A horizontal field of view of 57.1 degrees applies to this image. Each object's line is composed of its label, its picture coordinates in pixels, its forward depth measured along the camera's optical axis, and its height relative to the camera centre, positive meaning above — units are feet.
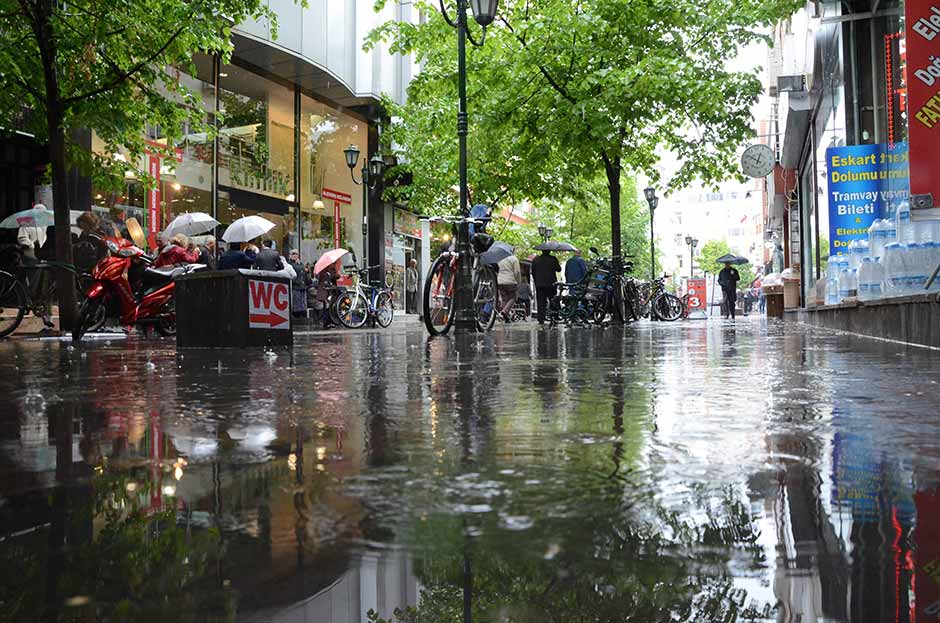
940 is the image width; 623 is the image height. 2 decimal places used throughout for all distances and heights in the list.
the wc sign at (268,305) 23.36 +0.60
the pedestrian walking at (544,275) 66.45 +3.66
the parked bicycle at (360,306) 60.75 +1.32
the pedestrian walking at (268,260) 53.06 +4.14
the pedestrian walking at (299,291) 58.70 +2.41
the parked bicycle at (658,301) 81.05 +1.83
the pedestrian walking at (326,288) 61.46 +2.74
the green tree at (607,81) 50.83 +14.69
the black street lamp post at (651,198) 101.09 +14.67
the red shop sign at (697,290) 171.32 +6.03
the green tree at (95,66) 37.14 +12.02
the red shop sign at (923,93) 20.58 +5.34
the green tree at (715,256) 361.51 +26.29
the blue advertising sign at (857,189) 34.09 +5.09
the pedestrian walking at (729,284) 102.63 +4.22
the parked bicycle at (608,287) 54.65 +2.16
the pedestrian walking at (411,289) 102.01 +4.12
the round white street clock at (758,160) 73.87 +13.67
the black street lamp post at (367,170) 75.51 +13.86
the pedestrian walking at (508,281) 70.90 +3.40
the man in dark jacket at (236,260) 47.06 +3.69
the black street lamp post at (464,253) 34.68 +2.87
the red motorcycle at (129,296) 38.68 +1.49
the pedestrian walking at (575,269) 62.64 +3.83
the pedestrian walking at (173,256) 42.27 +3.52
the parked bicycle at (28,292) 33.09 +1.58
